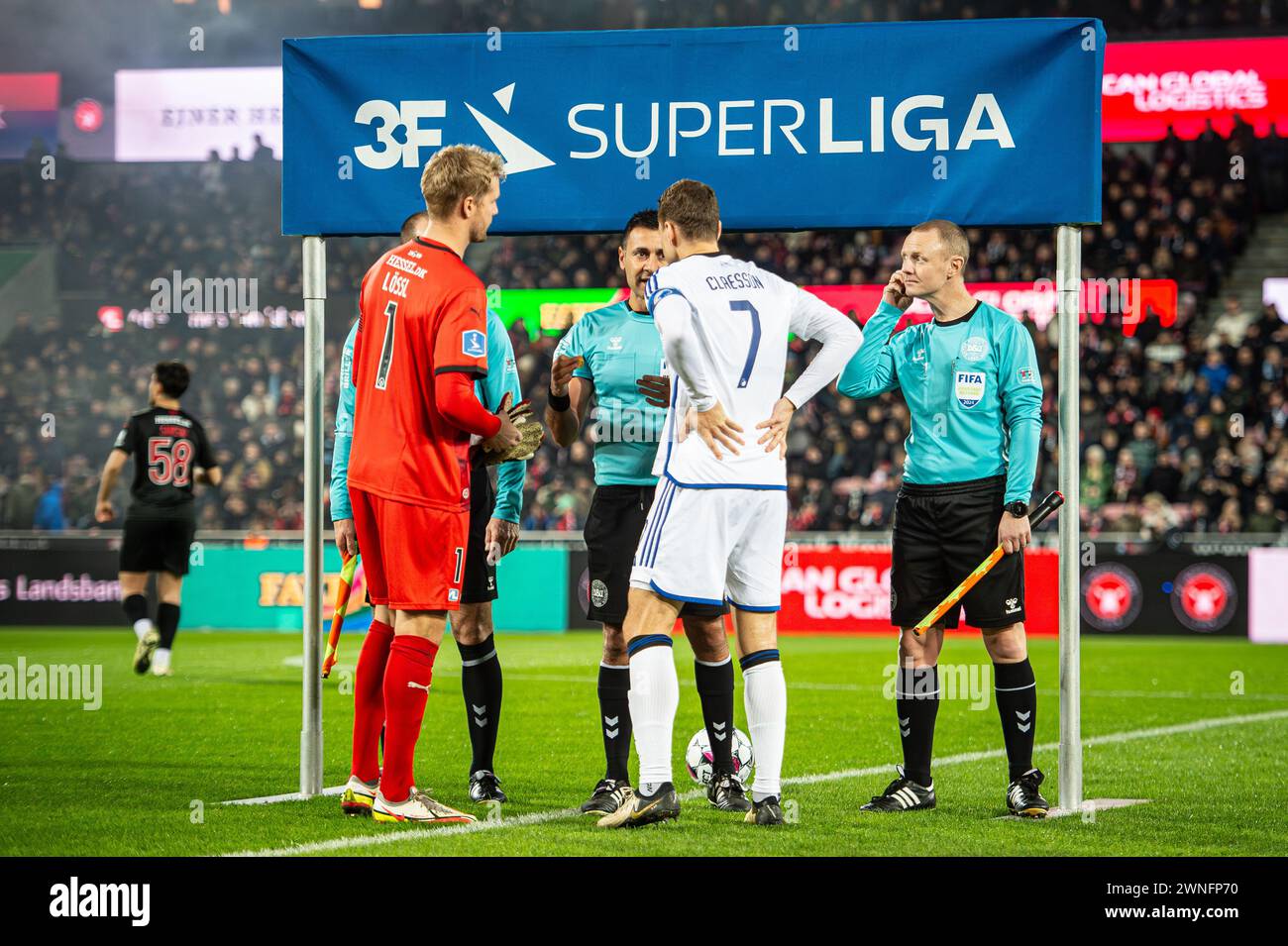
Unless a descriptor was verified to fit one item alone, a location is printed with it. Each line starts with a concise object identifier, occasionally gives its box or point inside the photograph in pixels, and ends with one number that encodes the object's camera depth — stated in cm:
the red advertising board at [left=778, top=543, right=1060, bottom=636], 1692
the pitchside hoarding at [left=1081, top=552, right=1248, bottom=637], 1641
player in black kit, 1145
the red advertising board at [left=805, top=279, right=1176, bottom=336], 2105
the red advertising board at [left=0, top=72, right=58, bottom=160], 2886
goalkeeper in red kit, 537
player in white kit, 531
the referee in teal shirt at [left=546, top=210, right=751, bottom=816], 599
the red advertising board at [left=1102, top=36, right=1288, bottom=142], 2484
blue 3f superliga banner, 599
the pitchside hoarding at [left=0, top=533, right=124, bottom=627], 1805
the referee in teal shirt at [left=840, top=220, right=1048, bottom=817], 595
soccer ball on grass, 634
